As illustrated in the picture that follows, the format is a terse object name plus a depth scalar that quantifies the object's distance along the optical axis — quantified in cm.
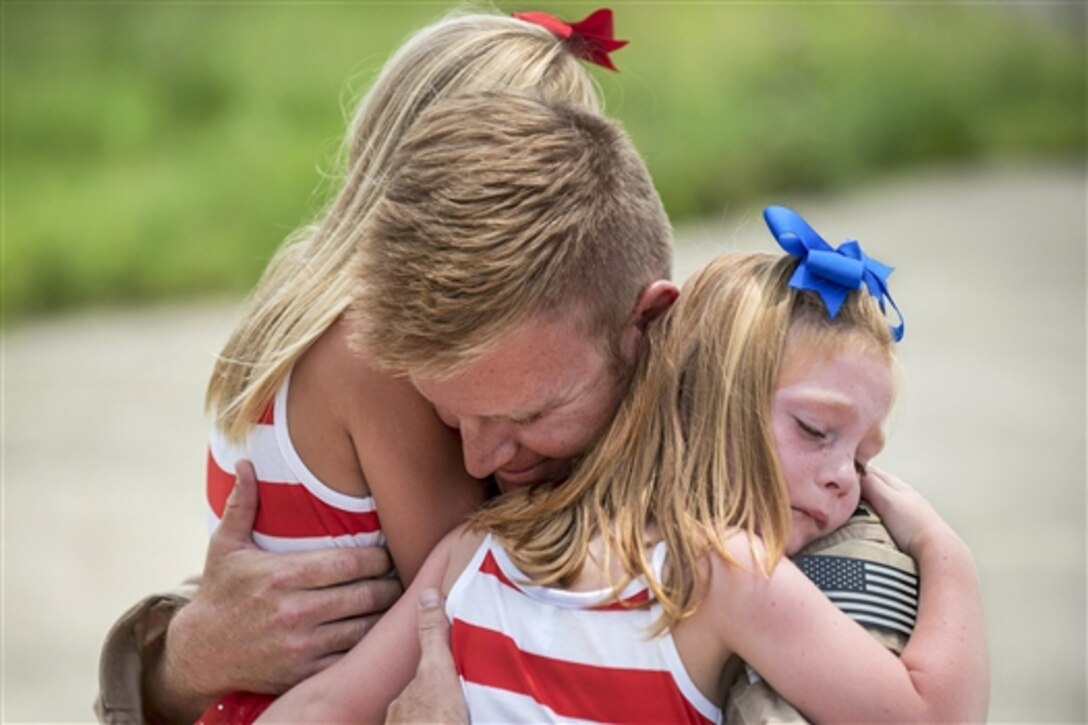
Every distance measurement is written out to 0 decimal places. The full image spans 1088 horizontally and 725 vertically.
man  433
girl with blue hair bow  419
